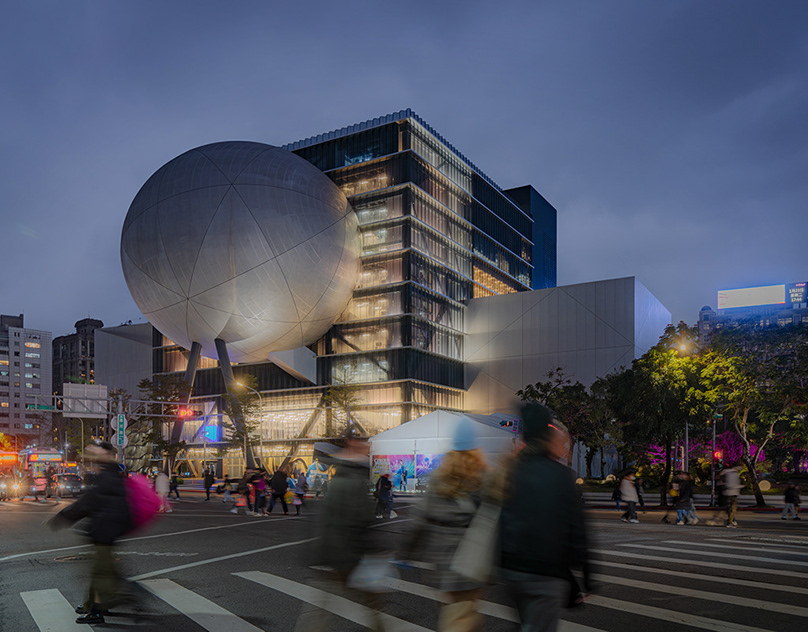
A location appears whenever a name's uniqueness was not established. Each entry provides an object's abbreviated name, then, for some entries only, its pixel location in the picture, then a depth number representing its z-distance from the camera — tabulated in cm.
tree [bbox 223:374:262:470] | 6386
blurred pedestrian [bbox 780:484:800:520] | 2618
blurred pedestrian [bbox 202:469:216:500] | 4195
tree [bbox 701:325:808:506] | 3262
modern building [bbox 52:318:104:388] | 18862
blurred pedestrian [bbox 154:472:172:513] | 2970
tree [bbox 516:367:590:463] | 6041
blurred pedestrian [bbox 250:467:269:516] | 2889
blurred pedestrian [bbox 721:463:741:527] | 2219
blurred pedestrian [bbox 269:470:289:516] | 2800
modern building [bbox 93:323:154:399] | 9269
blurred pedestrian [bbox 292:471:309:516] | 2984
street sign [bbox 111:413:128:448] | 4910
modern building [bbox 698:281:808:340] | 14250
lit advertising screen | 14238
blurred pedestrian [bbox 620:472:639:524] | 2436
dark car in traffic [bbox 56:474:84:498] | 4528
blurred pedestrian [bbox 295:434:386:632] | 615
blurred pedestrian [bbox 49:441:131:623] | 811
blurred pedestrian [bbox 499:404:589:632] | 444
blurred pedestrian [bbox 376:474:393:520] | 2659
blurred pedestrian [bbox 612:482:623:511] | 3341
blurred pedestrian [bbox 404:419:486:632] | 528
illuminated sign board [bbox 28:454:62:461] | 5933
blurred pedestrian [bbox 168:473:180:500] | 4172
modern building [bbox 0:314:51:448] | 18688
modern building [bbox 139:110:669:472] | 7131
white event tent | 4188
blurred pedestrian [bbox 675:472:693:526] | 2408
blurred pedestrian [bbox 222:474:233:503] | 3469
